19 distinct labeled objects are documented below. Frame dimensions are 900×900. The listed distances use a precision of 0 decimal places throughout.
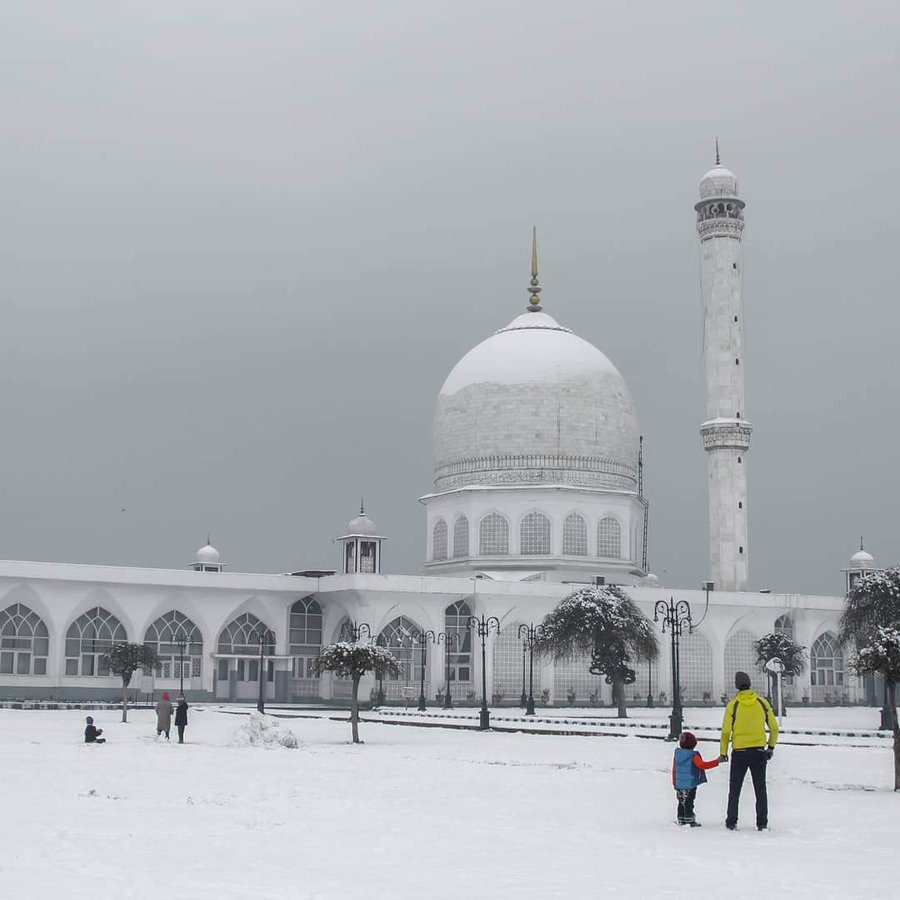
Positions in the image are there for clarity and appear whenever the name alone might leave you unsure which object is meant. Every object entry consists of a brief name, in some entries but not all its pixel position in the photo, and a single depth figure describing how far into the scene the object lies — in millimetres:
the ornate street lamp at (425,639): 60375
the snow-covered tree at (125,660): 44938
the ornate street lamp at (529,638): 52062
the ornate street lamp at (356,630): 59022
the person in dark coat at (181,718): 30734
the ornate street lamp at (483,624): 58119
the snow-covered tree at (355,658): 34594
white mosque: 60562
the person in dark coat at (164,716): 31502
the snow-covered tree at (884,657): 21875
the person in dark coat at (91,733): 29391
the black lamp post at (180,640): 61353
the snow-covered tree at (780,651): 65500
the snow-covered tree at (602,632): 53188
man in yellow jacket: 14883
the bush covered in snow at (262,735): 29516
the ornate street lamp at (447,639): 63500
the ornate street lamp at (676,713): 33719
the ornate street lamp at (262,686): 47594
